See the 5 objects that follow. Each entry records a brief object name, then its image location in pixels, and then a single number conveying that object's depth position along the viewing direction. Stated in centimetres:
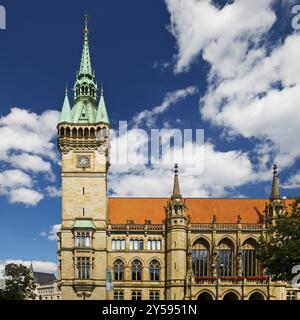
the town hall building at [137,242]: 6519
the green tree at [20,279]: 8705
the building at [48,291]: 18488
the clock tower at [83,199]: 6544
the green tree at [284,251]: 3781
